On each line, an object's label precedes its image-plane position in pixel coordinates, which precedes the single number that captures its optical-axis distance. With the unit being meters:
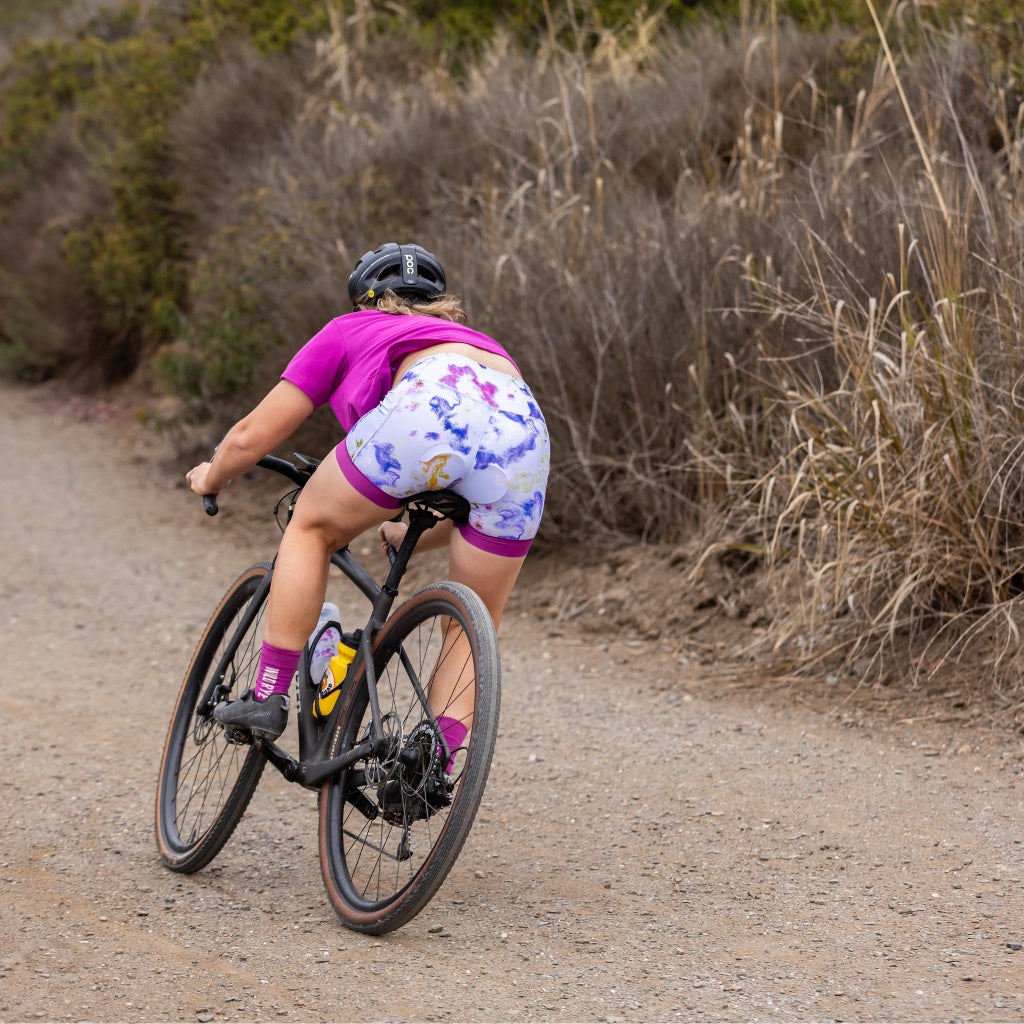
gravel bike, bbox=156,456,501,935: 6.49
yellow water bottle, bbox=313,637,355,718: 7.38
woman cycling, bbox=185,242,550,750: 6.71
